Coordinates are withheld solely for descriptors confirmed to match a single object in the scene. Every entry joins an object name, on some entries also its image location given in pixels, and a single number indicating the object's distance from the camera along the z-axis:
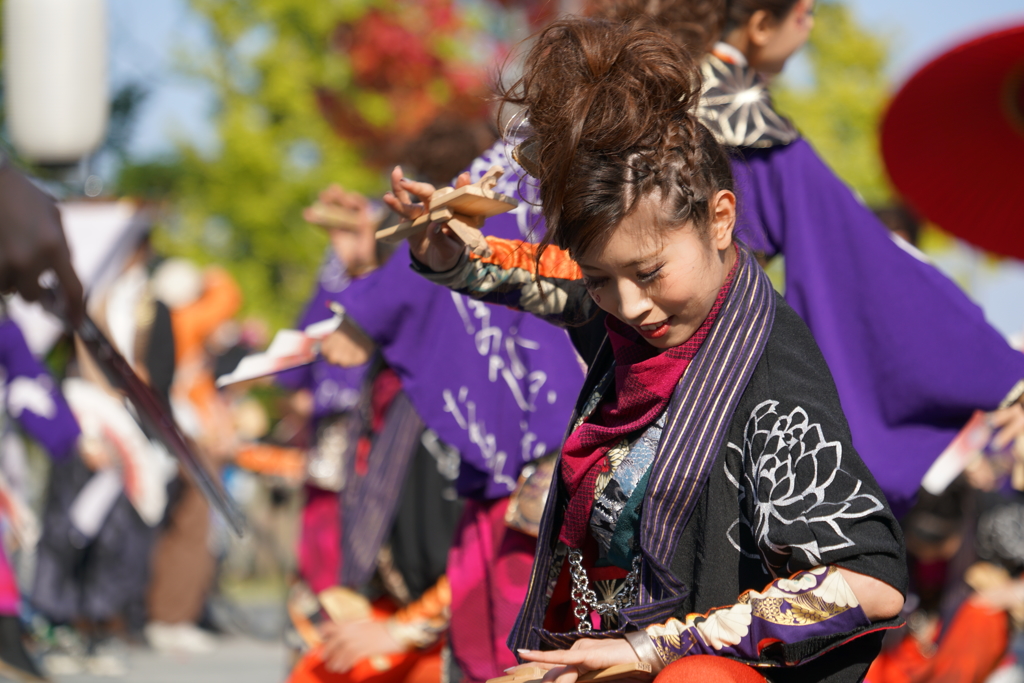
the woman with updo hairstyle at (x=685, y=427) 3.08
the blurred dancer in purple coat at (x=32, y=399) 14.05
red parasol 6.91
